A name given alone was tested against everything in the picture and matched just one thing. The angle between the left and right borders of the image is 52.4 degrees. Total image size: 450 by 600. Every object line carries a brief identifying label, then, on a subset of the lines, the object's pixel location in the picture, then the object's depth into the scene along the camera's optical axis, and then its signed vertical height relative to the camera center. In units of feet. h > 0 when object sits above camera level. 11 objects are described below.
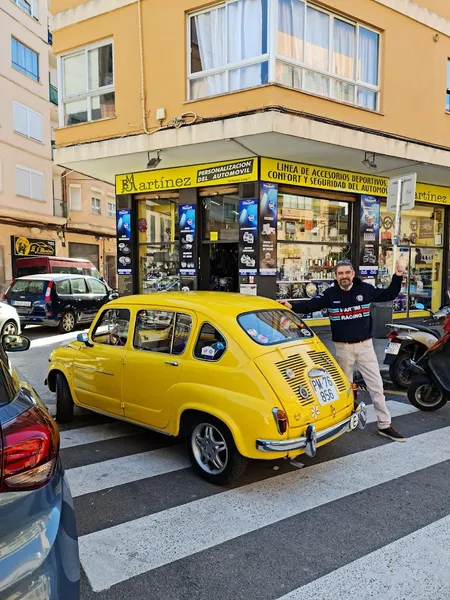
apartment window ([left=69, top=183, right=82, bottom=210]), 94.43 +12.28
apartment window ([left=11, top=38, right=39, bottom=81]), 77.97 +34.82
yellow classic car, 11.96 -3.55
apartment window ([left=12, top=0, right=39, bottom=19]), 78.67 +44.24
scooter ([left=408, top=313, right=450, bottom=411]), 18.21 -4.84
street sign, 23.53 +3.55
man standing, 16.51 -2.45
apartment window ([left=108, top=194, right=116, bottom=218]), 103.71 +11.80
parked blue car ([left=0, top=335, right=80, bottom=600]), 5.65 -3.41
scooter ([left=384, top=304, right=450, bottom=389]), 21.22 -4.09
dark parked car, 41.04 -3.96
